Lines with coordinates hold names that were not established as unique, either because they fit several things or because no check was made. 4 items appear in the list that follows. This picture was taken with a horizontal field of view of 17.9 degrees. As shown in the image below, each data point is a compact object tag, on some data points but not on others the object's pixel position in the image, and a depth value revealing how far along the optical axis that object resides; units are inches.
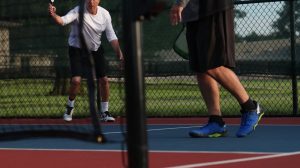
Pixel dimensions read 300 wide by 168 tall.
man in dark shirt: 291.2
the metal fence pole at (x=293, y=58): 467.9
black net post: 124.7
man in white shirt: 421.3
